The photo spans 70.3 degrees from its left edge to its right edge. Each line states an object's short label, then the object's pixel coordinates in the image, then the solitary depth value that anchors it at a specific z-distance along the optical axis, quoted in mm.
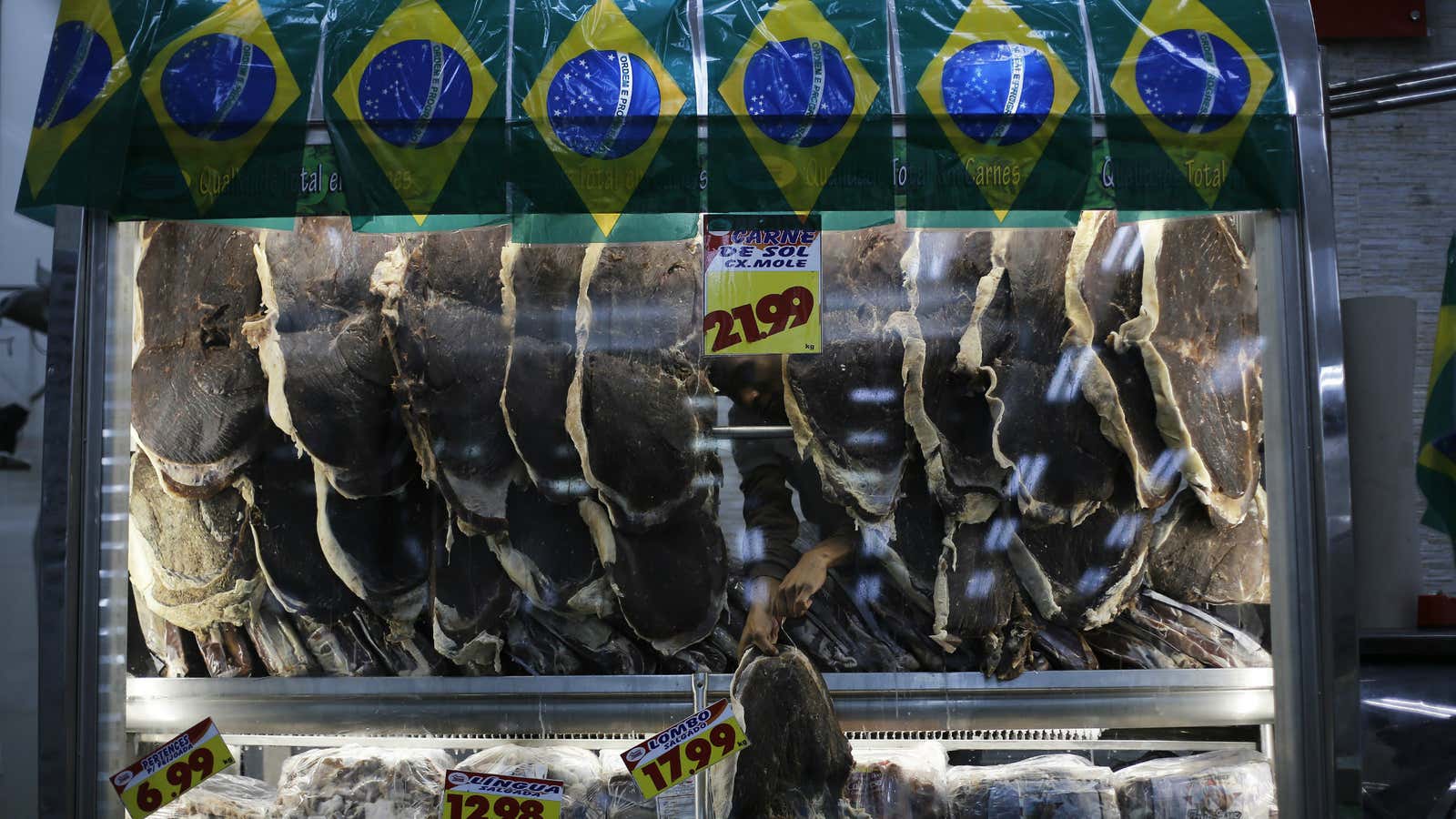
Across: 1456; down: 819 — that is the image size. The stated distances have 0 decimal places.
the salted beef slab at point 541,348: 2479
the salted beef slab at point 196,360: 2549
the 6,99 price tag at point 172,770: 2381
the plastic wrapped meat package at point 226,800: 2510
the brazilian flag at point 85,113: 2260
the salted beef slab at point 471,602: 2562
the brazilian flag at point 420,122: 2277
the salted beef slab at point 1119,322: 2510
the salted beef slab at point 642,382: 2463
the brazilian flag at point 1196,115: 2281
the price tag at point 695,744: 2400
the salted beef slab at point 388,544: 2580
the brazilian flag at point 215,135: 2312
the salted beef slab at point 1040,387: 2508
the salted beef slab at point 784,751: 2426
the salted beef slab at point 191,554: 2627
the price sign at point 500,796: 2418
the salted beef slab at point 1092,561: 2584
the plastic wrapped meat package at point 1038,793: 2475
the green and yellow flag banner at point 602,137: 2279
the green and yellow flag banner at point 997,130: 2273
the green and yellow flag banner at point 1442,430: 3703
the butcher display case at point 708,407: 2289
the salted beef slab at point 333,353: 2494
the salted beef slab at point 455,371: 2492
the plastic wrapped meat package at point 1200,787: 2410
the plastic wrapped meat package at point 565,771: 2477
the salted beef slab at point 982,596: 2549
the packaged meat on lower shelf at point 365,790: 2471
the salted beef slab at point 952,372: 2482
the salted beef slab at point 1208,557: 2578
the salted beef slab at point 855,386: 2473
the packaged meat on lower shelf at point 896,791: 2490
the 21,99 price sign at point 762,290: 2398
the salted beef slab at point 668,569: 2537
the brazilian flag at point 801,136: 2275
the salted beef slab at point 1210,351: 2510
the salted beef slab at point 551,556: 2562
